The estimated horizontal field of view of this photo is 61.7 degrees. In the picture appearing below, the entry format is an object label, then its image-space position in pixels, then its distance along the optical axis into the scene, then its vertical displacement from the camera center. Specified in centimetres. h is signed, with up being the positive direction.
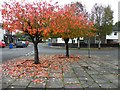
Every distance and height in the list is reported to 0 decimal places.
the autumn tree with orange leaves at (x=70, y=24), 662 +144
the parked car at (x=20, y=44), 2136 -25
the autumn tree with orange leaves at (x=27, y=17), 595 +154
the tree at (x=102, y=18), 2062 +481
